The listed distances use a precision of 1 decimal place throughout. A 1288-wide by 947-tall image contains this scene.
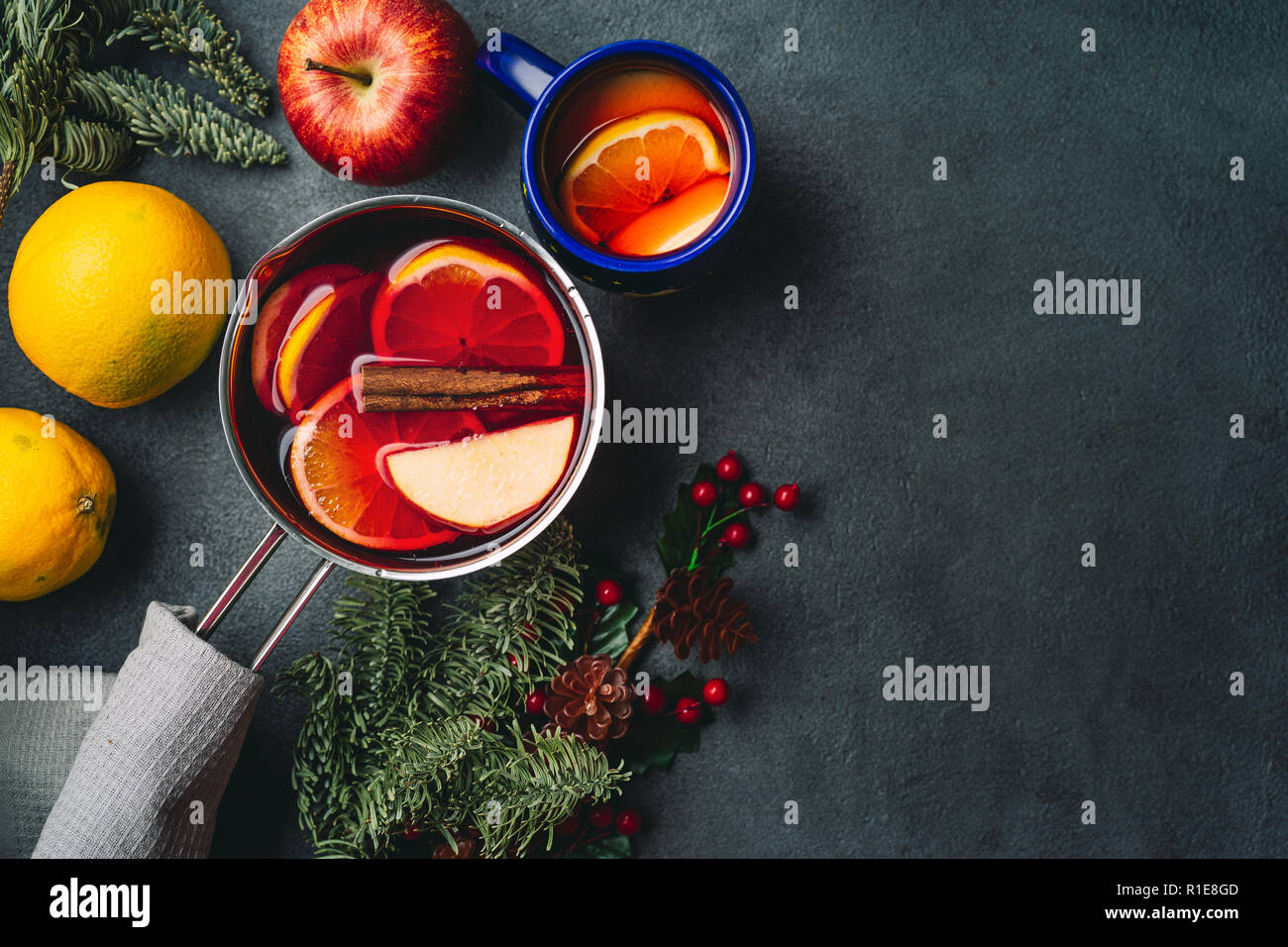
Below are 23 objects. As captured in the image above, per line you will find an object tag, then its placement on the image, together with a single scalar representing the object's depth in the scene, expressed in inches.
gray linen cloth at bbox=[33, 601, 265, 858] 26.3
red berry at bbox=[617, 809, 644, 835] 31.6
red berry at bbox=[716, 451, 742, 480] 32.0
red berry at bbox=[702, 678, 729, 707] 31.6
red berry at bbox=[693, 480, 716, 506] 31.9
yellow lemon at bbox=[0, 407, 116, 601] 28.1
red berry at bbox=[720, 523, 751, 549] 32.2
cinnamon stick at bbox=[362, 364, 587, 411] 24.1
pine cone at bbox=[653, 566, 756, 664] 29.6
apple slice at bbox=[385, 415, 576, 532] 24.2
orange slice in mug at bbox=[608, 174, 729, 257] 28.0
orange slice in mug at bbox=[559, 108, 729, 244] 27.3
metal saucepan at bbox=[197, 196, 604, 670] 23.9
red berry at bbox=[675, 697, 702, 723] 31.9
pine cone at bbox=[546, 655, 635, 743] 29.3
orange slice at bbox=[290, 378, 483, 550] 24.2
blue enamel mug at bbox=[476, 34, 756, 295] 26.1
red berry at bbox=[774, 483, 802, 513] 31.7
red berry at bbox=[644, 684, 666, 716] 31.7
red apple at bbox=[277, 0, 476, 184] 28.8
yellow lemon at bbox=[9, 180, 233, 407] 28.0
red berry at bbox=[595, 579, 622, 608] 31.7
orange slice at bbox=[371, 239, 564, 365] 24.5
